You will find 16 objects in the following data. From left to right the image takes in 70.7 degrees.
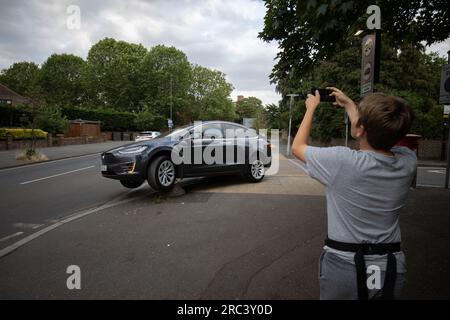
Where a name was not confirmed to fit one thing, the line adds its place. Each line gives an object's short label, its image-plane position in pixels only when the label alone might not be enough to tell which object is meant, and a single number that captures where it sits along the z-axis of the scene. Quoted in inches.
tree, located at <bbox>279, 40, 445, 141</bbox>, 824.3
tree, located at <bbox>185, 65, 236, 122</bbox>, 2716.5
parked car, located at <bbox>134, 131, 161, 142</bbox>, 1160.6
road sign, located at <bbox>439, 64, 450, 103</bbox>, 325.1
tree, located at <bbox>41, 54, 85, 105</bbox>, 2417.6
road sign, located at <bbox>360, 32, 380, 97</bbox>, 168.9
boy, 61.9
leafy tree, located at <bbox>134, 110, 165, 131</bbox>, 1907.0
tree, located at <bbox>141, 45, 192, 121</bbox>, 2176.4
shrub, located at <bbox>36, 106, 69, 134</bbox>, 1142.7
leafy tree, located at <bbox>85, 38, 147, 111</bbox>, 2164.1
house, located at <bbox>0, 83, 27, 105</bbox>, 1980.8
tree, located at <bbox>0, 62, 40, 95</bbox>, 2763.3
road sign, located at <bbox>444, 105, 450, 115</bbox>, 680.1
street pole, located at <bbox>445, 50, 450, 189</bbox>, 328.9
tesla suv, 262.7
